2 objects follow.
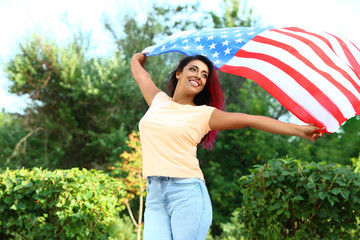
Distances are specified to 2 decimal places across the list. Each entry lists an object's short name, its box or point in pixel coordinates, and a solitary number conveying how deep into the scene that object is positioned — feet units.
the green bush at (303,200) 11.93
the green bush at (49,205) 13.89
